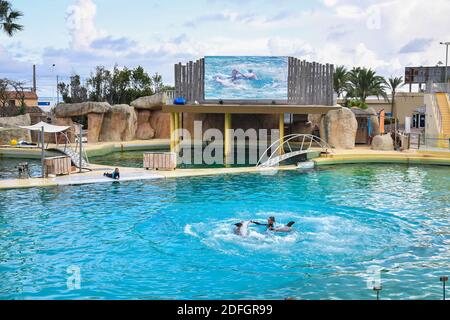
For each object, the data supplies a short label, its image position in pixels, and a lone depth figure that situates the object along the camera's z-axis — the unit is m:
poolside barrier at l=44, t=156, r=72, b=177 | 22.12
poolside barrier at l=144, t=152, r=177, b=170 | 24.20
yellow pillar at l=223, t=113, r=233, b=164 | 30.39
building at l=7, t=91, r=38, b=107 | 68.06
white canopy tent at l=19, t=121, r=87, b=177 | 23.77
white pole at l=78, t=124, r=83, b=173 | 23.74
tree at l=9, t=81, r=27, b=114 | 54.50
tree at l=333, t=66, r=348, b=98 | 53.03
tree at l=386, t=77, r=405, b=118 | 55.84
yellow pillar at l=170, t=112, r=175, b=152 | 31.21
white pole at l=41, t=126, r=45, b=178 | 22.06
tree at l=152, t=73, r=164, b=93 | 58.02
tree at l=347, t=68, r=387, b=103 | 51.78
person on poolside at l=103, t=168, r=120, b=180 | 21.48
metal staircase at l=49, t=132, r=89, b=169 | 24.80
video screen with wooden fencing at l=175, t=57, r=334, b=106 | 32.25
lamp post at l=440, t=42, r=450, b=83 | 52.54
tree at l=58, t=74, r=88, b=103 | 55.81
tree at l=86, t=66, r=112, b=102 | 54.94
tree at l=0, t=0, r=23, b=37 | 31.34
